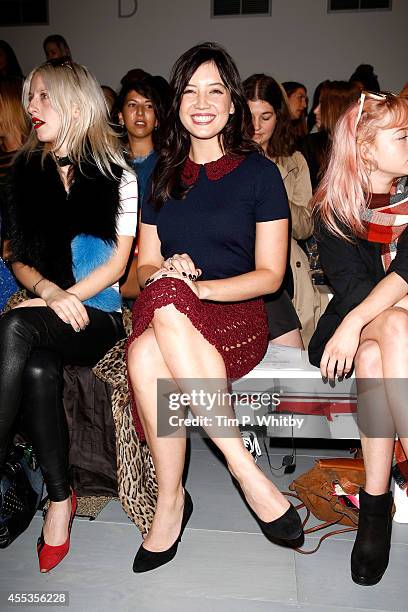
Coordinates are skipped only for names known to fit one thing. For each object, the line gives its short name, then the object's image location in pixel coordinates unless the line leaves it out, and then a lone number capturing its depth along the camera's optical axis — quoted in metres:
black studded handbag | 1.96
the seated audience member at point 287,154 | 2.67
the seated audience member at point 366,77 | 4.52
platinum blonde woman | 2.07
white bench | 2.05
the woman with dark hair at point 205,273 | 1.73
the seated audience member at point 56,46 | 6.14
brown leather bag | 1.97
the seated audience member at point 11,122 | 2.87
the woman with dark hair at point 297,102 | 4.86
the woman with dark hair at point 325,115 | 3.28
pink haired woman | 1.74
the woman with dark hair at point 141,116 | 3.04
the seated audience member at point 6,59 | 5.56
